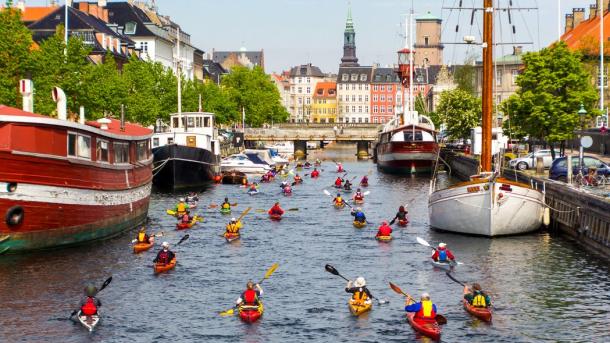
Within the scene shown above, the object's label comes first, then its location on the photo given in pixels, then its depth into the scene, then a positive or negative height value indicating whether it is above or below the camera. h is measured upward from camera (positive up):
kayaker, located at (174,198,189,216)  60.22 -4.84
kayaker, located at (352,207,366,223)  58.47 -5.19
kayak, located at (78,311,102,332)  31.98 -6.16
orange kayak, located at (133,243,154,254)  46.75 -5.54
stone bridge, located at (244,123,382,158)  163.38 -0.88
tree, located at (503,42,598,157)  76.56 +2.68
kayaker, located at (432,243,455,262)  42.72 -5.45
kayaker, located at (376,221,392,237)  52.09 -5.36
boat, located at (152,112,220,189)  81.56 -1.84
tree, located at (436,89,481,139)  129.12 +2.15
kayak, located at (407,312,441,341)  30.91 -6.29
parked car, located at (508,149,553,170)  74.81 -2.55
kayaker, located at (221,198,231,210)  66.06 -5.07
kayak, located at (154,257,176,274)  42.09 -5.83
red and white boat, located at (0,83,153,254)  40.97 -2.25
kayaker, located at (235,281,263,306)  33.84 -5.75
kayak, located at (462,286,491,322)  33.22 -6.20
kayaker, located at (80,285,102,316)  32.31 -5.68
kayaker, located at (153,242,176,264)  42.47 -5.40
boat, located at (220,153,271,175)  107.31 -3.88
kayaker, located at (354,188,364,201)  73.81 -4.99
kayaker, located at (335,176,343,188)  88.25 -4.80
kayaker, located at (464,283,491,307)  33.66 -5.79
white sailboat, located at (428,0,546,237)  49.12 -3.81
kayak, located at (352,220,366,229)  58.31 -5.60
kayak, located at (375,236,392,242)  51.94 -5.73
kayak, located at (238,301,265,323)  33.31 -6.20
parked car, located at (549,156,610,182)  59.94 -2.40
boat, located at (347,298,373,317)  34.34 -6.20
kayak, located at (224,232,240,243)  52.03 -5.63
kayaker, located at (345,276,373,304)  34.75 -5.76
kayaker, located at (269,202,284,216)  62.84 -5.16
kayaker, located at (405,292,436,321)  31.86 -5.87
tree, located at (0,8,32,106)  68.84 +5.59
